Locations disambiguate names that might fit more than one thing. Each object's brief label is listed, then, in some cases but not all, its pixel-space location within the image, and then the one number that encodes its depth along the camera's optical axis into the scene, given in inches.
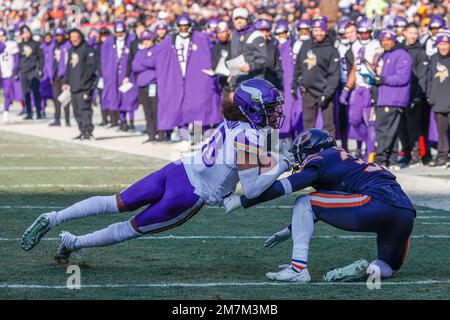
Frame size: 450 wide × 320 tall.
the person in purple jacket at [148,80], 764.6
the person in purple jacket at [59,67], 893.8
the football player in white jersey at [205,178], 295.6
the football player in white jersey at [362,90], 618.2
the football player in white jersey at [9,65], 1036.4
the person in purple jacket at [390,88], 583.2
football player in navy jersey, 293.0
